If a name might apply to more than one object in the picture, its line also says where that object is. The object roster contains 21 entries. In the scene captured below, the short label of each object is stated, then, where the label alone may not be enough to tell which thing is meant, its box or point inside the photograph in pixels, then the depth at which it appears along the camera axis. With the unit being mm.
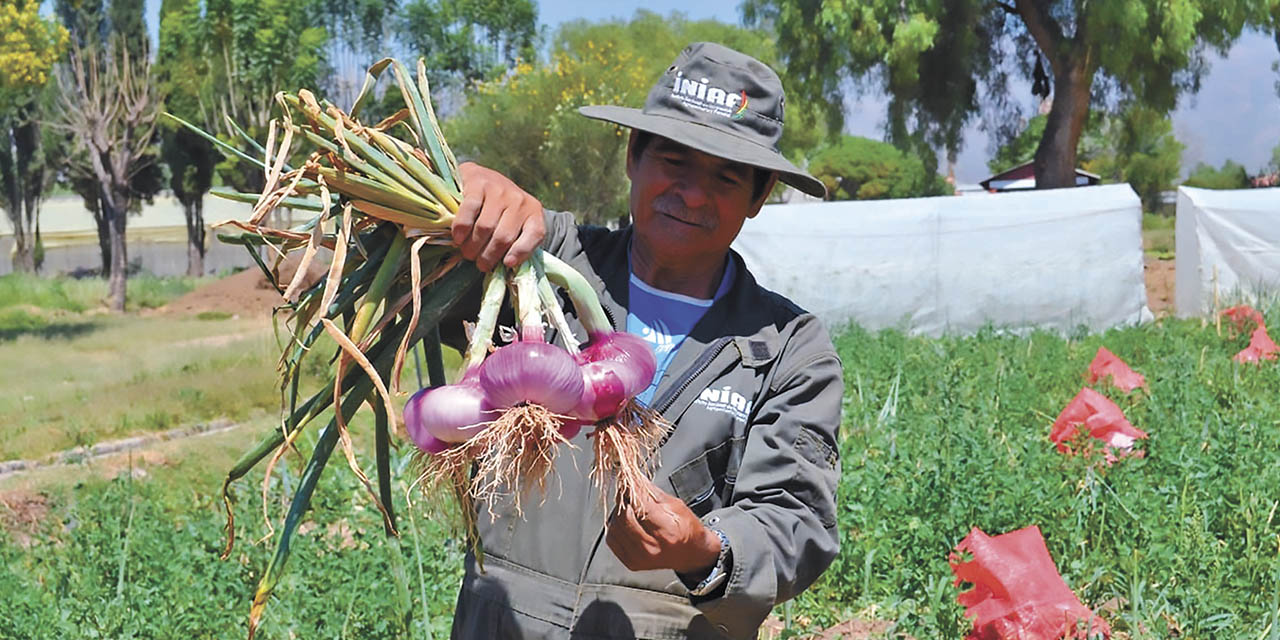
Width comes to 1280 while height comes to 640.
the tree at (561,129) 22109
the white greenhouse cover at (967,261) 13141
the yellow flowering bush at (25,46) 14812
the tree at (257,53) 23688
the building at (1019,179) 51250
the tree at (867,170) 59938
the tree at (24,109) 14992
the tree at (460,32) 40281
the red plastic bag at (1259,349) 7324
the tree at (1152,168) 53762
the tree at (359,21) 39812
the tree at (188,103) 26922
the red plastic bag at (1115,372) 6422
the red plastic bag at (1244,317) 9095
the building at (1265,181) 44125
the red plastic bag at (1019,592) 3086
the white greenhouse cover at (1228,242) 13219
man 1661
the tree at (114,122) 20452
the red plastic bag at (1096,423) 4883
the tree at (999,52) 18016
